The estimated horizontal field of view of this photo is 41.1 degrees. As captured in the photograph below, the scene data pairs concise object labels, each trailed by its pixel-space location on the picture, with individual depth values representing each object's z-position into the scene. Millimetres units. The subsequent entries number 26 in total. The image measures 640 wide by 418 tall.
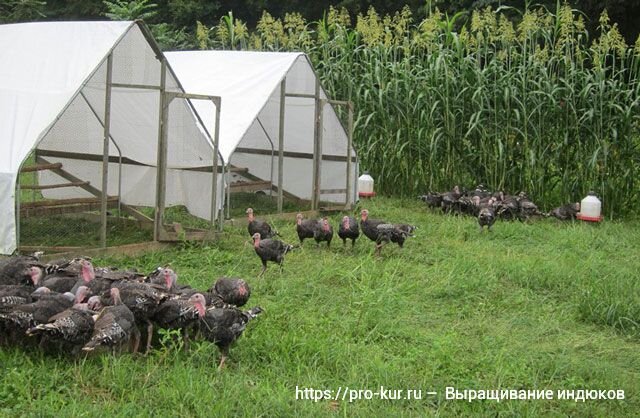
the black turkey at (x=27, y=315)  4742
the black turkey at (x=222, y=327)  4922
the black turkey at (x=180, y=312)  5020
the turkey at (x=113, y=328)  4637
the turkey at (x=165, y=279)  5556
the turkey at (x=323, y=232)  8555
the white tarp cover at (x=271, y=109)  10094
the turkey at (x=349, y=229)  8508
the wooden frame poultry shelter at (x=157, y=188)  7734
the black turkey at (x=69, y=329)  4566
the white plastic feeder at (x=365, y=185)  11727
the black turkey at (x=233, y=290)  5828
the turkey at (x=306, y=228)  8664
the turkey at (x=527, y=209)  10438
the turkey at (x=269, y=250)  7379
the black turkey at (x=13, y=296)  4895
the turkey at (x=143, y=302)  5047
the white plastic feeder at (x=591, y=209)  10438
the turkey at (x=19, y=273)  5762
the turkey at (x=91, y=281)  5359
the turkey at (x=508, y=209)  10391
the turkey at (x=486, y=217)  9484
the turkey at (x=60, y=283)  5625
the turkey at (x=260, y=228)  8648
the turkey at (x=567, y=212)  10609
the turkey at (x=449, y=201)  10898
